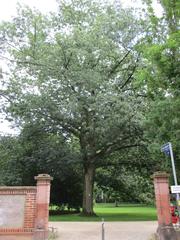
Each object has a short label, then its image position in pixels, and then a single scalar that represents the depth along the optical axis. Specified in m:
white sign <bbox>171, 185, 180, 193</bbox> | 8.01
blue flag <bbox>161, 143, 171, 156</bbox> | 8.65
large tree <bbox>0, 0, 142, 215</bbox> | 17.98
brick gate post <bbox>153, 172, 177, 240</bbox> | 8.92
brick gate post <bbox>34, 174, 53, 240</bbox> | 9.12
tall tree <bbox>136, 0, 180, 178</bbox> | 9.07
